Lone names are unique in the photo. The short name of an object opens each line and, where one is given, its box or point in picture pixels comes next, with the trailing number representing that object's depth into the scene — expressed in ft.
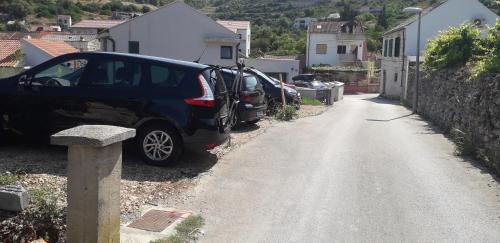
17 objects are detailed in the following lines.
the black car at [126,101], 25.95
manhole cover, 18.35
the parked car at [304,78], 143.70
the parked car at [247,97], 39.40
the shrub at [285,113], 54.65
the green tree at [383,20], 317.42
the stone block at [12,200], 16.29
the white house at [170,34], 132.36
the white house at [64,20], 318.61
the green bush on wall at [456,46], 56.03
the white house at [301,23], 397.19
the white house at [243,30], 208.33
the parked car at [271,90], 56.67
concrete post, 14.37
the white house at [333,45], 236.63
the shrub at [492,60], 35.96
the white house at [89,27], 245.86
